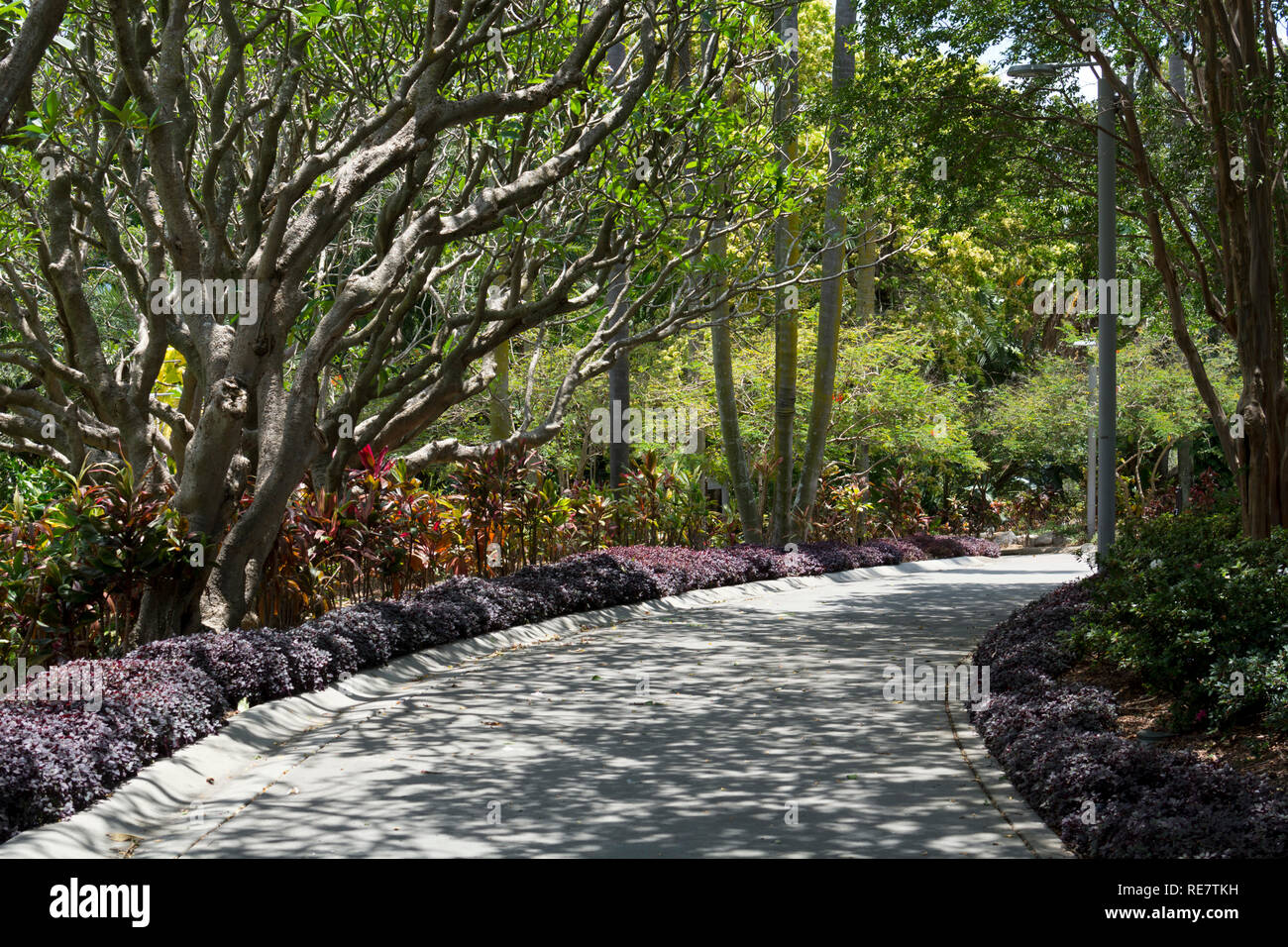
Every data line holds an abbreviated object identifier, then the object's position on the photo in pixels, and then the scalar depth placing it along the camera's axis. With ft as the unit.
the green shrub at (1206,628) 24.91
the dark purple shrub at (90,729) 20.53
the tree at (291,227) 34.99
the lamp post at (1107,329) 50.39
